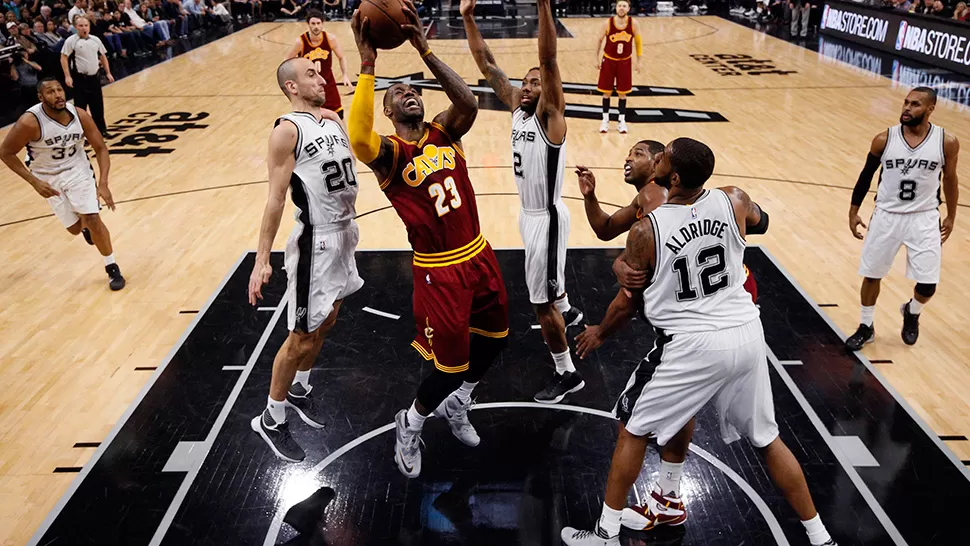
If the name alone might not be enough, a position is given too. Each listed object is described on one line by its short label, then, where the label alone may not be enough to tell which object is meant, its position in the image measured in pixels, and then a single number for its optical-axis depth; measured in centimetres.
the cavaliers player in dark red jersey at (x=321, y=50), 947
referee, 1059
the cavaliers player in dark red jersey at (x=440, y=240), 380
